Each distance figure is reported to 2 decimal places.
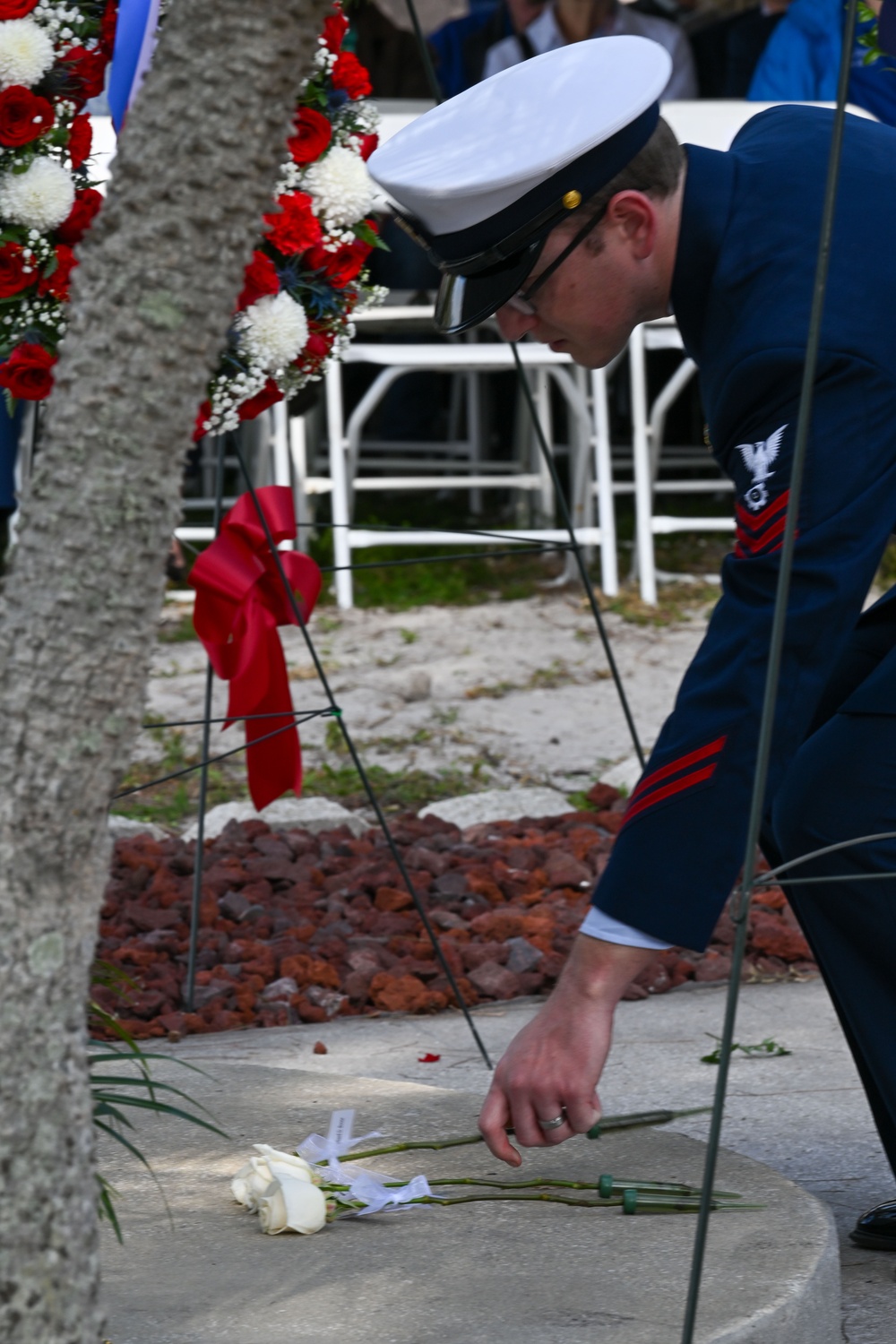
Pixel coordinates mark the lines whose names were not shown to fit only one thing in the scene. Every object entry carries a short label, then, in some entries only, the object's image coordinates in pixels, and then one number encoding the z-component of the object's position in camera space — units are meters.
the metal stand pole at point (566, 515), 4.66
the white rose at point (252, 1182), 3.46
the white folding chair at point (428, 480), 10.64
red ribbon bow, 4.78
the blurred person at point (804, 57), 12.29
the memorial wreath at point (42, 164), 4.29
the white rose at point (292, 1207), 3.37
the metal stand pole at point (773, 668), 2.55
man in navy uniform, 3.10
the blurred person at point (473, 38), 13.02
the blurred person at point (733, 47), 14.25
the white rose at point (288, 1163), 3.48
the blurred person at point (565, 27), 12.59
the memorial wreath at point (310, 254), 4.54
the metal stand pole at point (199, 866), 5.29
